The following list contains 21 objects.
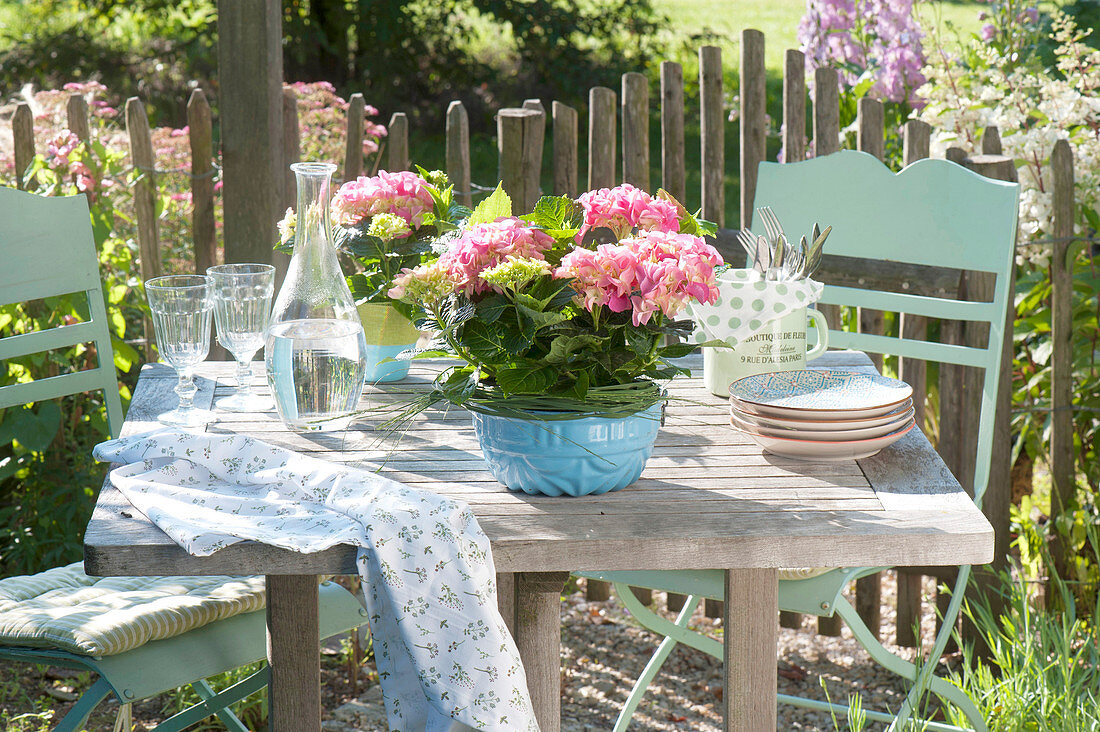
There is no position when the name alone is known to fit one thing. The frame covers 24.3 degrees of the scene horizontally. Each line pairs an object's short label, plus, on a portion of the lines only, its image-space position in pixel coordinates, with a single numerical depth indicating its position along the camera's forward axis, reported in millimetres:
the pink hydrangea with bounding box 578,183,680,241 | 2630
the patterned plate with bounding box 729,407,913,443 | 2752
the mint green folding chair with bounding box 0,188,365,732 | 2876
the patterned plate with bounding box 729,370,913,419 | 2759
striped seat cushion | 2877
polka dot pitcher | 2933
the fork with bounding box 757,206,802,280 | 2927
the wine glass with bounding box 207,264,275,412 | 2859
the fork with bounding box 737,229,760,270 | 3021
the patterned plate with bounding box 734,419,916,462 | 2755
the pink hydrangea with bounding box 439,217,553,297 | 2563
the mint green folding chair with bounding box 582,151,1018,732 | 3138
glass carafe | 2771
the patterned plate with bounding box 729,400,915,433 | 2751
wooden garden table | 2568
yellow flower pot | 3029
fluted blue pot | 2611
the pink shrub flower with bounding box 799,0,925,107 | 3989
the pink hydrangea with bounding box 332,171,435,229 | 2927
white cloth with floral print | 2547
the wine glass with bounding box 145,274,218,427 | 2842
